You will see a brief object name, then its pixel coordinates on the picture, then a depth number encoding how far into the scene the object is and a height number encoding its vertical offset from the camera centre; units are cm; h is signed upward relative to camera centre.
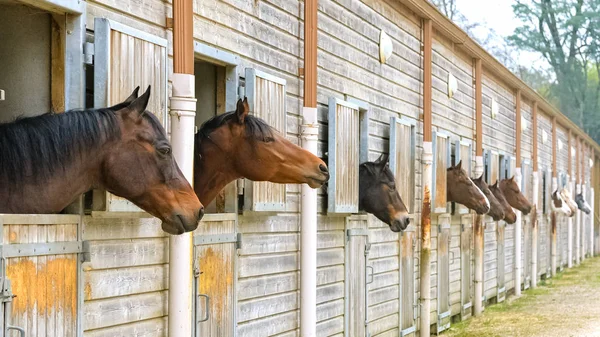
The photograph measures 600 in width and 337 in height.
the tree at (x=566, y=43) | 4122 +637
